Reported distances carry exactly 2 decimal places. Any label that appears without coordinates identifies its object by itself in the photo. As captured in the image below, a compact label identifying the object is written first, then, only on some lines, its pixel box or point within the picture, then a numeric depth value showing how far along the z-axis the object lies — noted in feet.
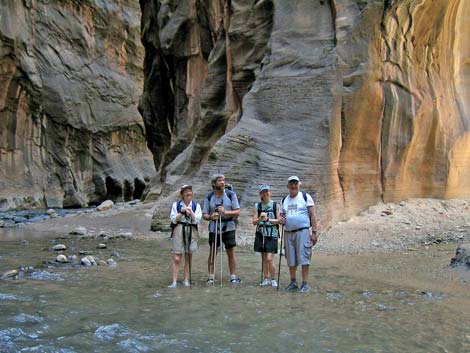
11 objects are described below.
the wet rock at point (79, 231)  44.37
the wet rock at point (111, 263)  28.09
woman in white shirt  22.62
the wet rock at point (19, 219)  60.21
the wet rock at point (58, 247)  34.58
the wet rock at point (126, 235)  41.74
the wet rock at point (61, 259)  28.81
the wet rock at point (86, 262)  27.75
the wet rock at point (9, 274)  24.03
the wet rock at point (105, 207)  67.51
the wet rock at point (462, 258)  25.11
